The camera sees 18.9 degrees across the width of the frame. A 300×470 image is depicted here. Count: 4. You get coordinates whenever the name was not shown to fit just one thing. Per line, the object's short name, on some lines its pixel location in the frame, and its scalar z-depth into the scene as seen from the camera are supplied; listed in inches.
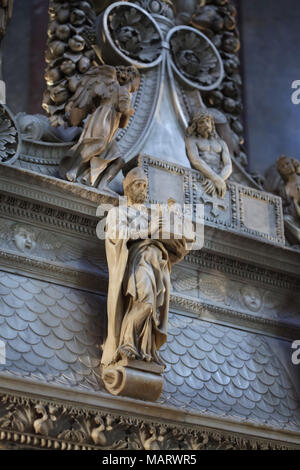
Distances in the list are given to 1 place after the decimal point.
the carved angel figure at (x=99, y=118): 338.3
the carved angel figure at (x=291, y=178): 395.5
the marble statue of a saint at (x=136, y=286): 295.3
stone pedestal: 289.1
